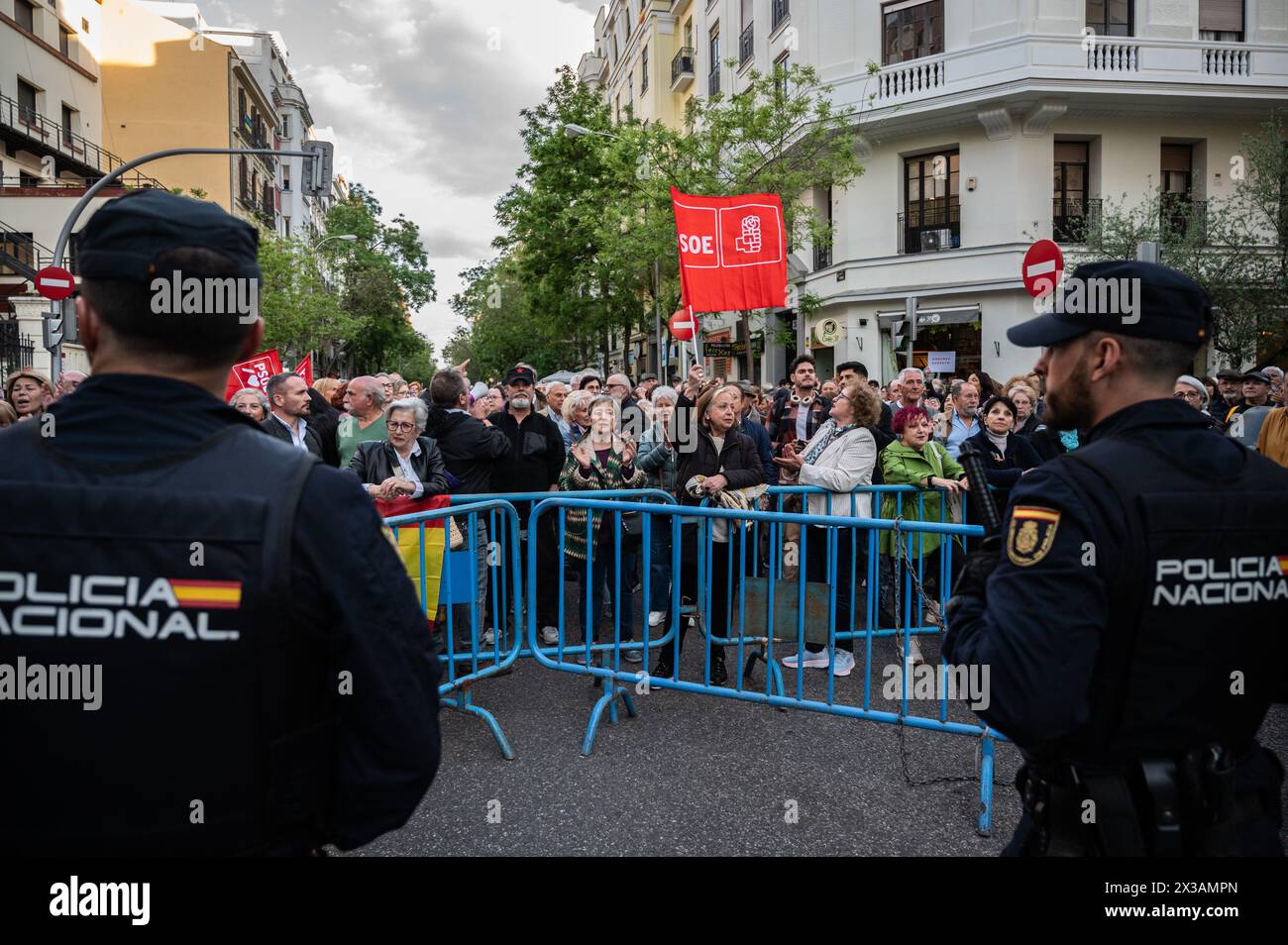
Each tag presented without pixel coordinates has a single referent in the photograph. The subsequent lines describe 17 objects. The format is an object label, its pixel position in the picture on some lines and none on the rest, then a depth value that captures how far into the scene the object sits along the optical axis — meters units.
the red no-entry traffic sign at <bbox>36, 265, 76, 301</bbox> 12.55
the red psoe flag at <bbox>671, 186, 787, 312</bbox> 10.16
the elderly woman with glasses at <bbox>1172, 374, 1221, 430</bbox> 7.95
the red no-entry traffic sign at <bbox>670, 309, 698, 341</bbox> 16.12
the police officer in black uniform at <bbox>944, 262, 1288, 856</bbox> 1.80
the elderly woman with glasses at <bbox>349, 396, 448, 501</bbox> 5.98
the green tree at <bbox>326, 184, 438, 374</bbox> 48.84
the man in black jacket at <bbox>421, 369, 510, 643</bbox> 7.09
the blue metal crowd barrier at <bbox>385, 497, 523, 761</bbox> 4.83
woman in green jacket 6.61
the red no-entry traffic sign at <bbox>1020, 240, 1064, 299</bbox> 7.94
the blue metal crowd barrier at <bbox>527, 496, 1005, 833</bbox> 4.33
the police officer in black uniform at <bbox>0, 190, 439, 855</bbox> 1.43
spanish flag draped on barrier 4.79
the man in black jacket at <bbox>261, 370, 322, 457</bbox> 6.80
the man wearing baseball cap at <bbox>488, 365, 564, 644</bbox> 7.63
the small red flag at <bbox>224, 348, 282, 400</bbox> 9.66
